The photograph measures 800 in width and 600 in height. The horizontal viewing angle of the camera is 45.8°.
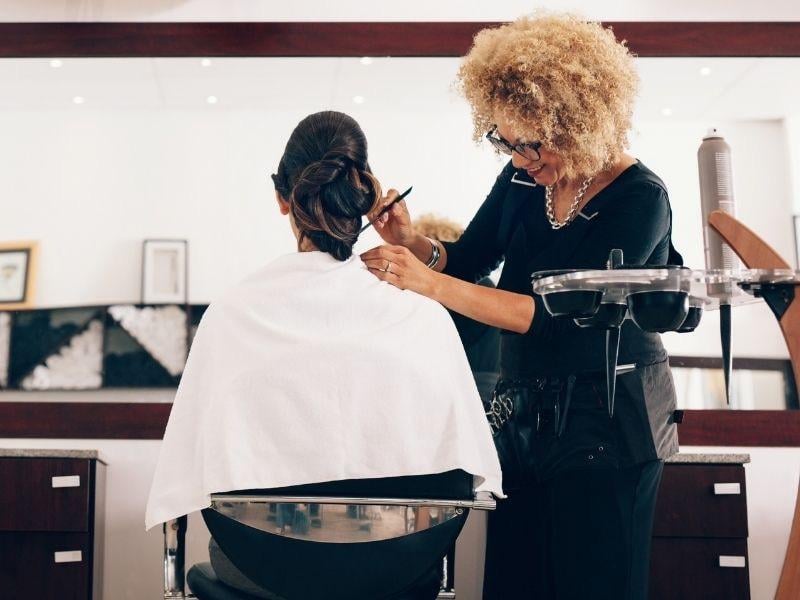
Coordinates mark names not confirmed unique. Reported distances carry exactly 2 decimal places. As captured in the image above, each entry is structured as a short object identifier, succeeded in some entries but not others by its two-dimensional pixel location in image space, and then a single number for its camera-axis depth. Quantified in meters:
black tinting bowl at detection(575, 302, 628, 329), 1.32
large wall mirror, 2.98
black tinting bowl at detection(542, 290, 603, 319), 1.25
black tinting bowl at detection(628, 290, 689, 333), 1.19
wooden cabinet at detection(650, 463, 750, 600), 2.58
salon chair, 1.47
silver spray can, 1.47
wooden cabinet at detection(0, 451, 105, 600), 2.57
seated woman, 1.49
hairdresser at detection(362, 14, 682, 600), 1.62
